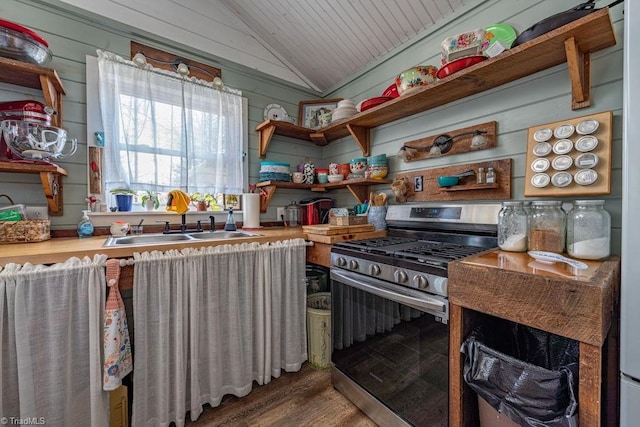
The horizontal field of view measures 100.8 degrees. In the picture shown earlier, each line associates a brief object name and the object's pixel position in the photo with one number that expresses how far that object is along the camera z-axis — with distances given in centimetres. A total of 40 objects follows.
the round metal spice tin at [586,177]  110
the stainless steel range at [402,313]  107
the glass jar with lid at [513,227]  118
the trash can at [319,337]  182
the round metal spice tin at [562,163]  116
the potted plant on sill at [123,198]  178
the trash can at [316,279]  224
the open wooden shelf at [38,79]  133
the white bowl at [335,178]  229
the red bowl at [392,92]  184
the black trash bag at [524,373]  77
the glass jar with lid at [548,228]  110
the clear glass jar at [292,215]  248
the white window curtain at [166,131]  174
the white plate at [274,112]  241
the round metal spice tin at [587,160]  110
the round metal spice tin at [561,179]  116
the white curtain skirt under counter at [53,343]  101
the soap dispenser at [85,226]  162
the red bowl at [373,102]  186
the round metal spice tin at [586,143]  111
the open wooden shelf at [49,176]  135
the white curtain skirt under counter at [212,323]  127
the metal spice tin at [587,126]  111
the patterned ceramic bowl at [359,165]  215
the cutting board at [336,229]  169
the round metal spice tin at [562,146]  117
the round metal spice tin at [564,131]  118
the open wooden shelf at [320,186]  220
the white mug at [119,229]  170
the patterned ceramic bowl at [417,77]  160
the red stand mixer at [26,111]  140
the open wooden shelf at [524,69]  106
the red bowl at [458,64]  135
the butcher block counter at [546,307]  71
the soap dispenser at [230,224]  211
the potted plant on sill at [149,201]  192
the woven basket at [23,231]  133
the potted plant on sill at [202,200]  212
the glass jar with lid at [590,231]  99
